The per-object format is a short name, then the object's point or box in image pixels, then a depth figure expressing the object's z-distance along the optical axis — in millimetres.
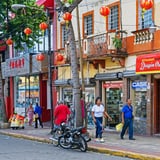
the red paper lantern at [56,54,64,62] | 24862
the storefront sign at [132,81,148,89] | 20328
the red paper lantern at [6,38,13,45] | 24753
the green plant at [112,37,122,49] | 20984
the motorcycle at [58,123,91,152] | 15441
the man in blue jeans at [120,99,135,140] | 18125
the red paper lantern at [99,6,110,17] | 16578
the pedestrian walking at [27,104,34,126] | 28031
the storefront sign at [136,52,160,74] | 18438
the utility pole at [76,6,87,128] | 18922
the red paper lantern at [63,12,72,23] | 16944
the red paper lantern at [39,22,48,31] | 19766
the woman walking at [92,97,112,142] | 17672
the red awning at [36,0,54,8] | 28294
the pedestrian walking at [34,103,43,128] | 26480
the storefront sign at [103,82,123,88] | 22203
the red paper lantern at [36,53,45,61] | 25978
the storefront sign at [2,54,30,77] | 30719
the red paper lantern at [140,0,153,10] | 13422
